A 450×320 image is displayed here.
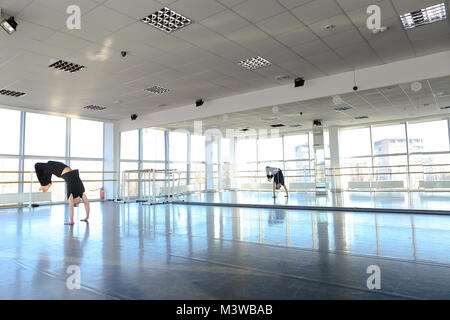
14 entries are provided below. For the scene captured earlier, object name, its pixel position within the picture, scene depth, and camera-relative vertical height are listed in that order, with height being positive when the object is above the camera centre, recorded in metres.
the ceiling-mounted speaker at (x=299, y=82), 6.96 +2.25
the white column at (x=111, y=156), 11.02 +0.95
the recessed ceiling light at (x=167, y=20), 4.14 +2.34
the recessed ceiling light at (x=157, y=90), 7.54 +2.36
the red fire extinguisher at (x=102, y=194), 10.90 -0.47
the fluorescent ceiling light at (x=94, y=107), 9.07 +2.33
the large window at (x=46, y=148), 8.70 +1.14
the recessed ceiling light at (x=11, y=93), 7.31 +2.30
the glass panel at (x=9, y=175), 8.55 +0.25
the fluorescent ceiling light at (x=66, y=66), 5.76 +2.32
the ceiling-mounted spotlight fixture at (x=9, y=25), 3.91 +2.13
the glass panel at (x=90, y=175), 10.46 +0.24
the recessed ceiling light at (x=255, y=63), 5.88 +2.35
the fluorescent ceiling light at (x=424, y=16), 4.16 +2.32
